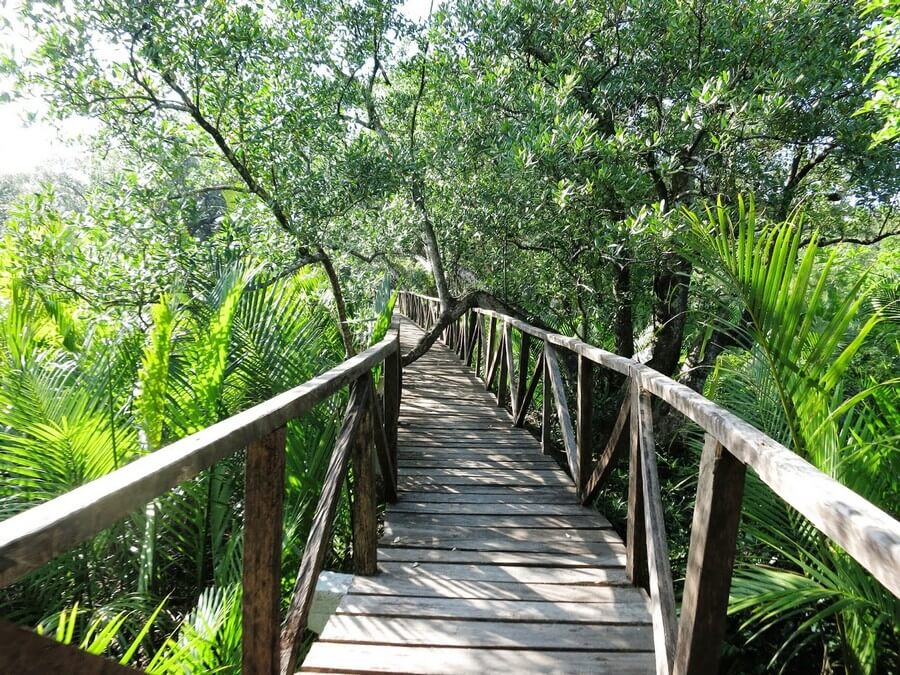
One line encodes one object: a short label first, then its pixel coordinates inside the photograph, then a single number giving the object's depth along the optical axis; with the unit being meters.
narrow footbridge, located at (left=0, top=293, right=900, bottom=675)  0.86
